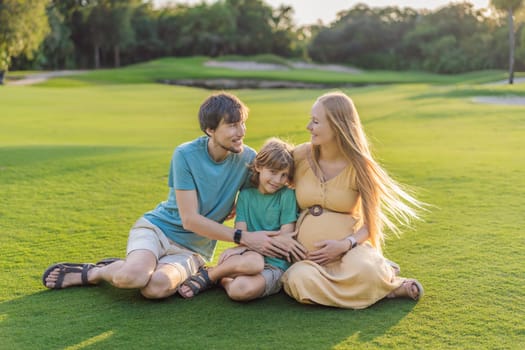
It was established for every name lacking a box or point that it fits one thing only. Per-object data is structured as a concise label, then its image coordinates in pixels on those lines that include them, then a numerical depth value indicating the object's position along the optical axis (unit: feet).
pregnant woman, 13.91
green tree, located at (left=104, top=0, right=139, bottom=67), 206.69
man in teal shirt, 14.35
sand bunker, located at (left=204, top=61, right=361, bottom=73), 195.95
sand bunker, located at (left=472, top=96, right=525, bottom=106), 73.05
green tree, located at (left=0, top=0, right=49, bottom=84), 126.11
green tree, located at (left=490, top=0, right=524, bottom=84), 114.11
